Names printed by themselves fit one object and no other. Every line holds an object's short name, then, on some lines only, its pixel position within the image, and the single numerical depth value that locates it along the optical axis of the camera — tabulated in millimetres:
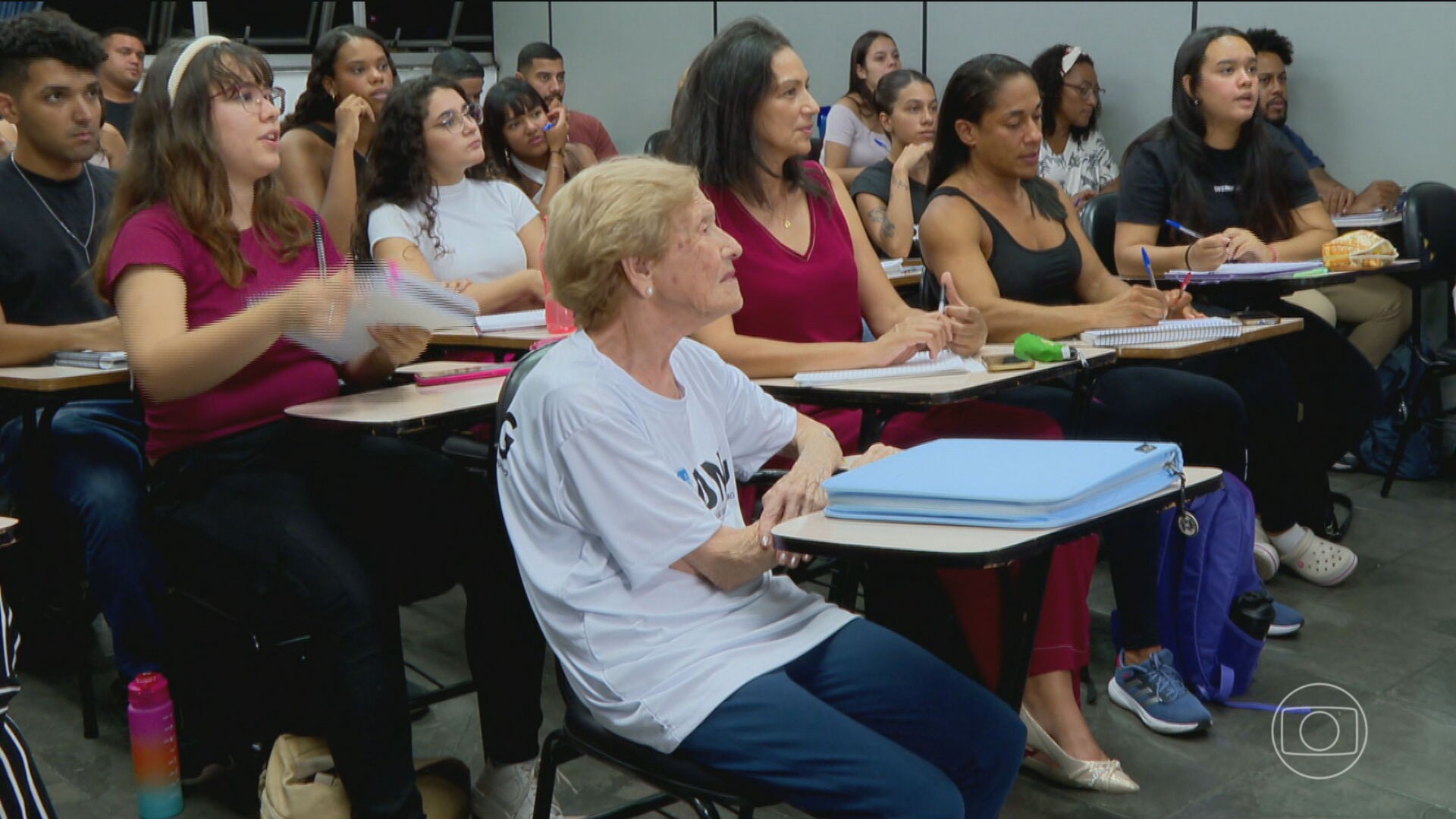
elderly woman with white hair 1512
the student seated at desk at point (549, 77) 5957
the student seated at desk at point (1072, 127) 5734
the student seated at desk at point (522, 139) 4559
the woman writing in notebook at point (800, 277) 2447
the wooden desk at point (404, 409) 2123
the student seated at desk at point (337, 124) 4074
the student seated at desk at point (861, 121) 6062
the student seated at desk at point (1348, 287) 4566
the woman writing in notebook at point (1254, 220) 3494
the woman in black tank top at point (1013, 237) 2912
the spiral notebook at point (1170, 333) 2752
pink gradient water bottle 2369
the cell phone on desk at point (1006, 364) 2432
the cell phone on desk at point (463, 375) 2508
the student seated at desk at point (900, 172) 4684
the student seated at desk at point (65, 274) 2609
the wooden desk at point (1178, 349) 2672
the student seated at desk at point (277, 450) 2148
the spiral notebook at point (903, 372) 2405
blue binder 1427
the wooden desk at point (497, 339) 2877
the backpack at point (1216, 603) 2750
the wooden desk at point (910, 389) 2193
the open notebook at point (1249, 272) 3225
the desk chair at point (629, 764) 1508
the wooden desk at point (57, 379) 2496
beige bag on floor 2139
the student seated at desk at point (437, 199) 3584
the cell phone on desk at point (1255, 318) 3027
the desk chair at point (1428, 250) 4250
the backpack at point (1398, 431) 4492
